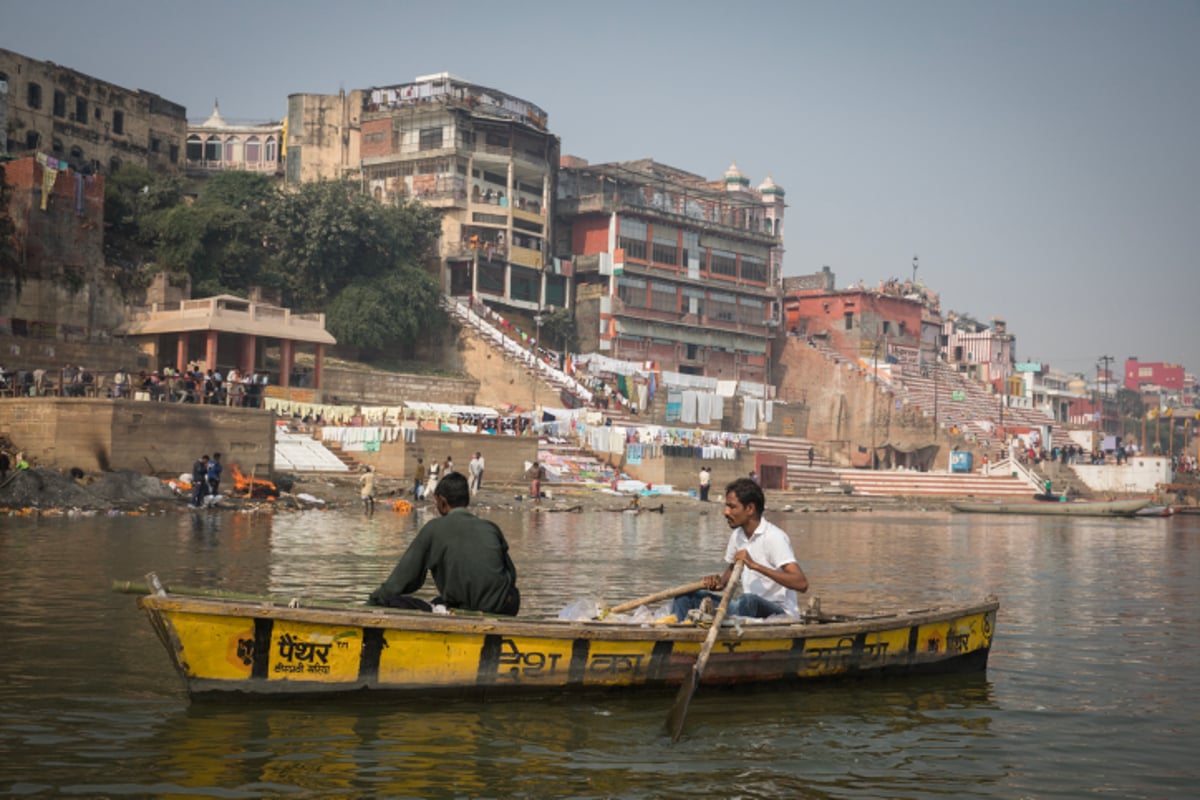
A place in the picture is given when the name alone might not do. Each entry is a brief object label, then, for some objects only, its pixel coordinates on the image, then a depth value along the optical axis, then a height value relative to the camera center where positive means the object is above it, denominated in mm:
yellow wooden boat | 7531 -1502
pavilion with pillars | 40688 +2970
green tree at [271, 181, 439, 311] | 50688 +7752
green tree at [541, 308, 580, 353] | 60719 +5103
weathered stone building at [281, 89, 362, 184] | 61062 +14594
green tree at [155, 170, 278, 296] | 47312 +7441
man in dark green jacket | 8359 -934
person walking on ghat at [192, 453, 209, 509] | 26812 -1381
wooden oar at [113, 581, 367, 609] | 7637 -1140
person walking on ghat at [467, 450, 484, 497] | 34312 -1200
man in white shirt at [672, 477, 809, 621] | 8992 -946
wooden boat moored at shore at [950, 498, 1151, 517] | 46250 -2290
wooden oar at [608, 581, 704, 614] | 9312 -1267
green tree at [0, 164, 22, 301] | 39438 +4962
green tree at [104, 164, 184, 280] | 48125 +8377
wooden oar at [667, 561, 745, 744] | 7773 -1613
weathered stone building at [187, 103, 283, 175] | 63844 +14608
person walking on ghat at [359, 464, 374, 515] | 29797 -1680
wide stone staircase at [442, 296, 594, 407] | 51531 +3402
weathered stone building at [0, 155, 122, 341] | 40344 +5331
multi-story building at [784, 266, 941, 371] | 75375 +7850
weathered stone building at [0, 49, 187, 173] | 48719 +12833
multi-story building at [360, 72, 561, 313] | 57812 +12570
